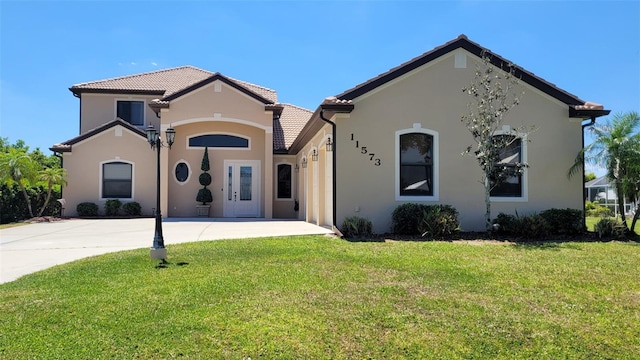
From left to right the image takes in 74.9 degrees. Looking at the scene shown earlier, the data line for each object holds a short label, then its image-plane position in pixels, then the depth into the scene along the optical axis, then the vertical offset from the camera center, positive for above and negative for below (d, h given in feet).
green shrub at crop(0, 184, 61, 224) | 61.05 -1.34
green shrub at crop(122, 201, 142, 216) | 63.62 -2.42
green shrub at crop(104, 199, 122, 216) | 63.26 -2.09
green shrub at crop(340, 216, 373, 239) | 33.50 -2.90
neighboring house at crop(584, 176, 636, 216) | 98.43 -0.97
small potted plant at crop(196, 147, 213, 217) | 61.82 -0.05
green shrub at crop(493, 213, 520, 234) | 34.74 -2.74
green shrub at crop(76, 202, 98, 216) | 63.26 -2.37
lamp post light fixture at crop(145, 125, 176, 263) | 25.62 -1.54
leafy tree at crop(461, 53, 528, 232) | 34.78 +6.22
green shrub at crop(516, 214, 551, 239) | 33.91 -3.03
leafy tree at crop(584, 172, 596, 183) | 148.51 +4.79
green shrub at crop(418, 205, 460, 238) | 33.04 -2.59
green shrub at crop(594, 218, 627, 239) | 34.22 -3.20
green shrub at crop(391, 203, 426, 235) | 34.65 -2.20
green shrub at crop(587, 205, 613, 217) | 79.36 -4.15
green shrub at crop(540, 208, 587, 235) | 35.96 -2.51
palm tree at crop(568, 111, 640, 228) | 35.01 +3.40
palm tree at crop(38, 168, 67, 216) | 60.64 +2.29
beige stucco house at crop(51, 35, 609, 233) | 36.11 +4.28
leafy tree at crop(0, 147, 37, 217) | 58.70 +3.54
